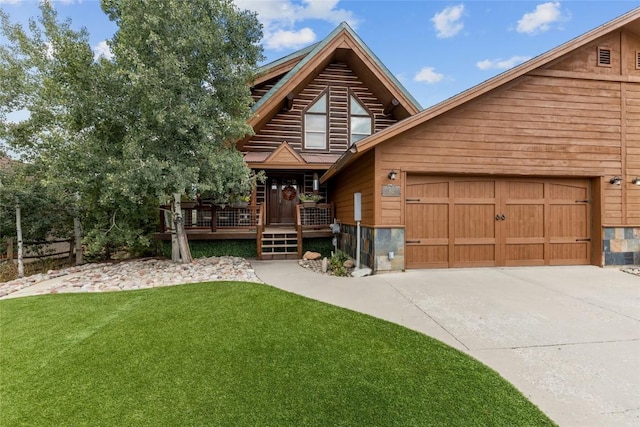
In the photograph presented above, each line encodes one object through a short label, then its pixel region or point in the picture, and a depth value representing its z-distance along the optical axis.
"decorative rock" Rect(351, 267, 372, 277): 6.36
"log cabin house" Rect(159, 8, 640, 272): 6.42
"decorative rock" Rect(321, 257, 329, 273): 6.99
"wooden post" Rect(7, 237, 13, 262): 8.59
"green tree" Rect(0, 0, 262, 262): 6.07
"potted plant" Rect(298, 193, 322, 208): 9.81
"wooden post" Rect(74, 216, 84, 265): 9.20
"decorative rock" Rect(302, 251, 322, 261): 8.28
